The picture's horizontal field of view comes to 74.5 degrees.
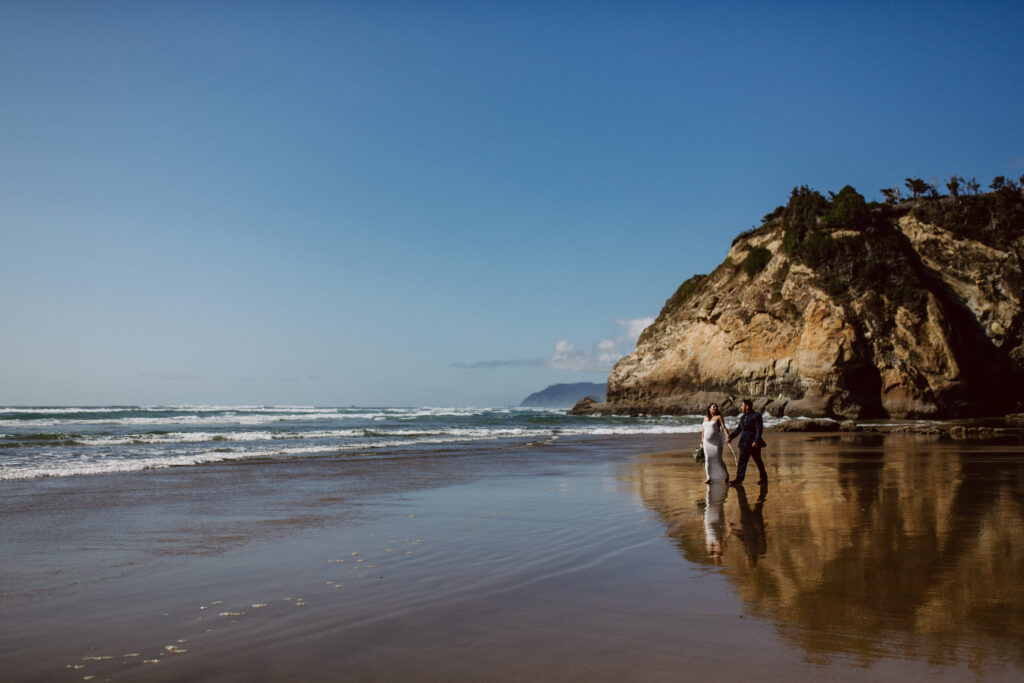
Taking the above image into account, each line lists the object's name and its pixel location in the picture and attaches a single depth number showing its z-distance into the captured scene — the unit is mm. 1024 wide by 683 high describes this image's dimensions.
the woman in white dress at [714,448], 12086
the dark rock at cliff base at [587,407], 61069
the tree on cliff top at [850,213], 48781
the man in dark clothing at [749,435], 12664
